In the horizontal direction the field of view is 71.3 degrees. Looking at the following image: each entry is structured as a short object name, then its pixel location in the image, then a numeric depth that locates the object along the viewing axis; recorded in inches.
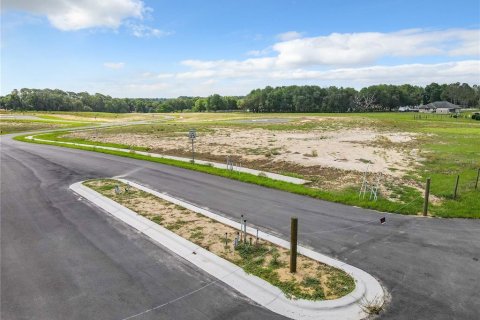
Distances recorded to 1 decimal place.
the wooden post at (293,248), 356.8
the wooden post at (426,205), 543.2
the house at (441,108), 5265.8
